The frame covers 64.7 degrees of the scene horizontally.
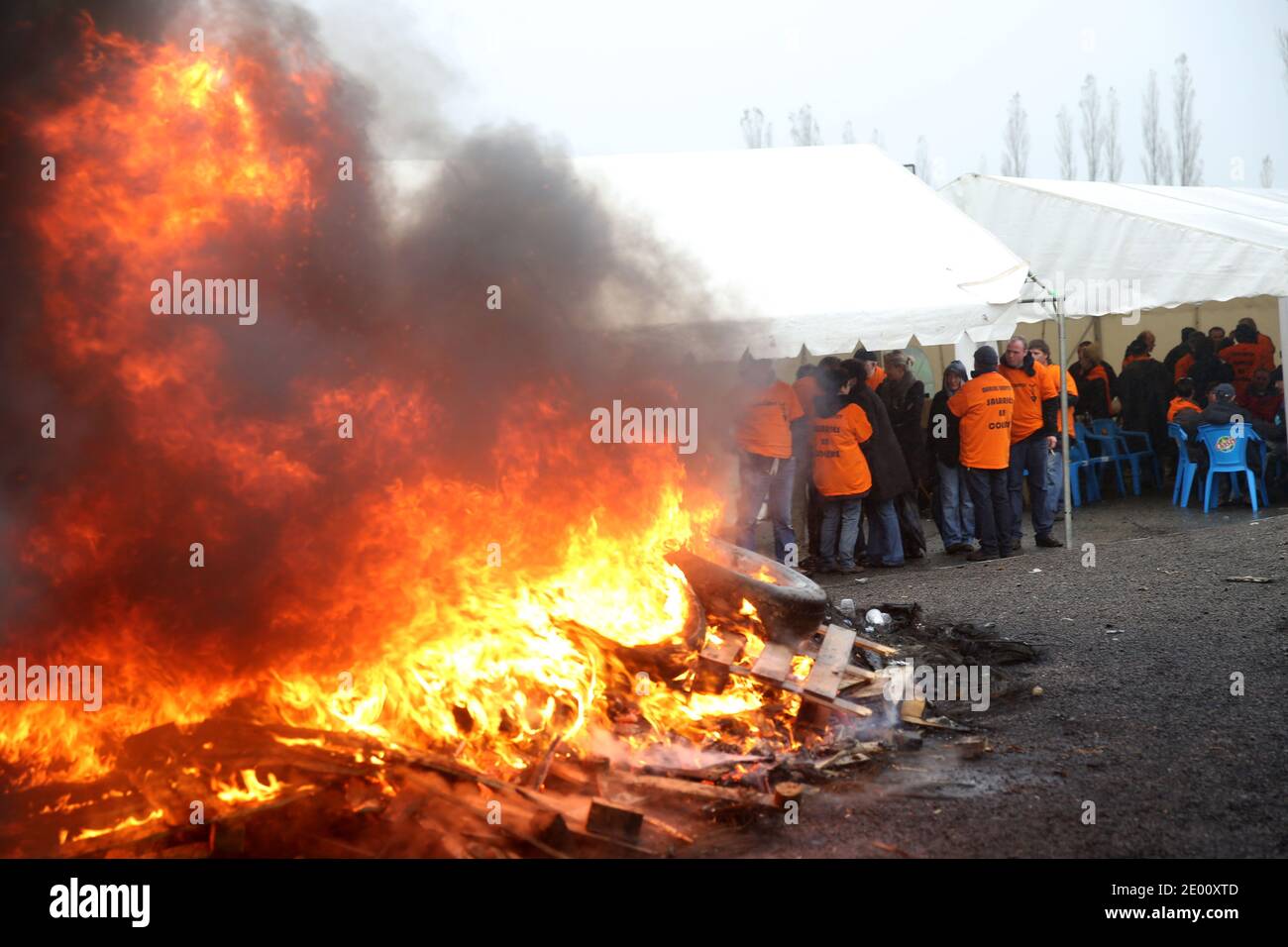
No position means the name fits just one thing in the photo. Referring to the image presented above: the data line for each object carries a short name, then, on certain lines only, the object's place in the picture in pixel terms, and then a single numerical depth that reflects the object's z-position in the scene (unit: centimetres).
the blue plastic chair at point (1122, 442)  1399
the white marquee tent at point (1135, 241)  1152
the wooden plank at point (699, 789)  484
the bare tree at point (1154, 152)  3778
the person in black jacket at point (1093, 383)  1432
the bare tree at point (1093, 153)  3956
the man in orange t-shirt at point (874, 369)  1151
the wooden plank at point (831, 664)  585
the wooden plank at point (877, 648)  710
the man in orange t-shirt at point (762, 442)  1009
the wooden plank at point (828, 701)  572
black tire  636
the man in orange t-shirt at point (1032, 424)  1090
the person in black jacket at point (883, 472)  1068
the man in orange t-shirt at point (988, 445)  1056
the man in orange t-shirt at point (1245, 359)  1370
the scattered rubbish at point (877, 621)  791
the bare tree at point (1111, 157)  3919
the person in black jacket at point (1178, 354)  1465
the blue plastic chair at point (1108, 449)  1392
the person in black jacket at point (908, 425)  1112
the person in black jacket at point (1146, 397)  1402
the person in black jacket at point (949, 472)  1112
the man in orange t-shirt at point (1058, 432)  1106
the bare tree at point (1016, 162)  4181
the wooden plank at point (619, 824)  448
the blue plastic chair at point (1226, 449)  1197
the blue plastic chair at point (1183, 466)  1256
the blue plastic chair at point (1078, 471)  1377
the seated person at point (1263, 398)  1289
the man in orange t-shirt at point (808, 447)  1063
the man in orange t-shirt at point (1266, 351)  1371
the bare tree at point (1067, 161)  3997
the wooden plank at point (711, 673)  575
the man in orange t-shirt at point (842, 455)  1049
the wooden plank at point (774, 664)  577
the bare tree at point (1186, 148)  3725
